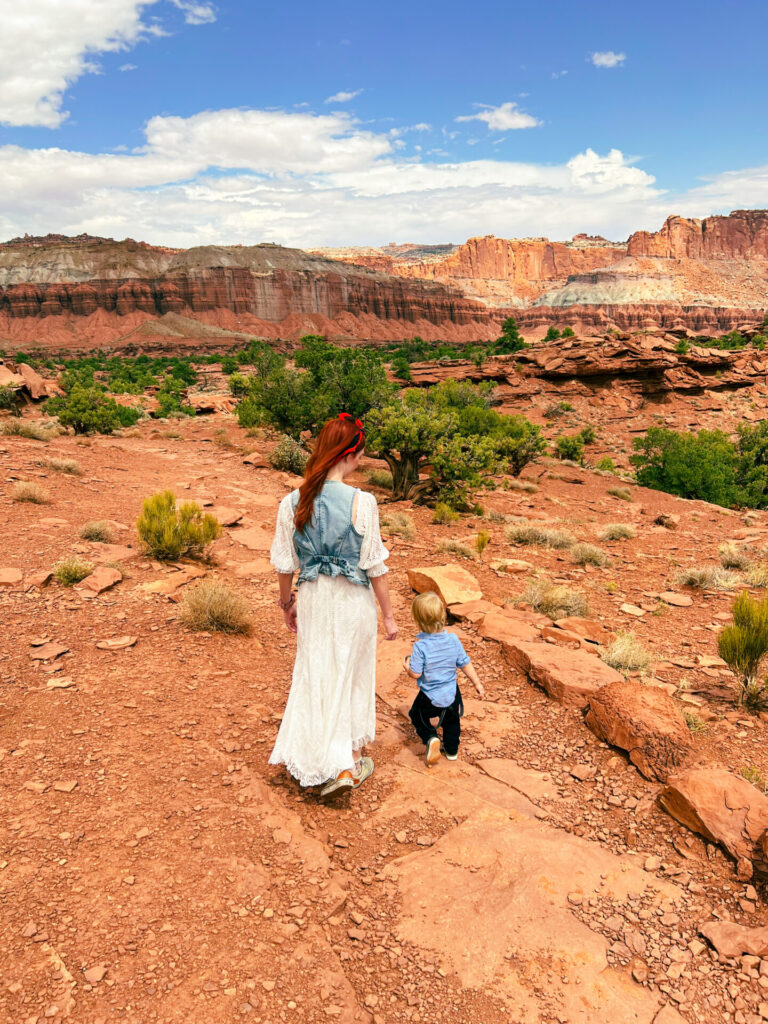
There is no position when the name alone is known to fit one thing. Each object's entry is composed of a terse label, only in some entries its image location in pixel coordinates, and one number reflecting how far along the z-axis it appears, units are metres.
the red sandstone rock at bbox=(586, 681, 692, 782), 3.38
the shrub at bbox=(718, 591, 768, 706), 4.49
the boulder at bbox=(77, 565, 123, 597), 5.58
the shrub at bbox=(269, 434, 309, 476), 14.15
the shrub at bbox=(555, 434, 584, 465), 23.81
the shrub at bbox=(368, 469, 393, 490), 13.56
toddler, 3.46
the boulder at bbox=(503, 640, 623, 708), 4.24
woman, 2.87
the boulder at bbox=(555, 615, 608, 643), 5.62
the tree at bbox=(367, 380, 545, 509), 11.61
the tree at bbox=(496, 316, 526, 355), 51.96
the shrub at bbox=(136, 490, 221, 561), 6.67
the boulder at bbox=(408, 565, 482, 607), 6.15
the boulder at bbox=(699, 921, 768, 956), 2.27
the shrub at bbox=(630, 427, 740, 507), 18.06
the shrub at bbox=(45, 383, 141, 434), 17.00
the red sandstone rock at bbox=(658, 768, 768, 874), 2.71
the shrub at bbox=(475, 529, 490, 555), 8.59
